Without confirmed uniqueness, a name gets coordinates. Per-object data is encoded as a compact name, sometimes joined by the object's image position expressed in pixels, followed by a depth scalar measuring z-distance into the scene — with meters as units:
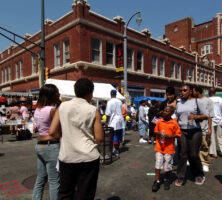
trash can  5.20
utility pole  12.03
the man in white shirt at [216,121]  5.77
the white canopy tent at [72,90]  11.46
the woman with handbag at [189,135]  3.76
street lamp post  14.63
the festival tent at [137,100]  18.14
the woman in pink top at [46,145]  2.48
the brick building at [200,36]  42.09
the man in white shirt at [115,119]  5.88
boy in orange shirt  3.64
